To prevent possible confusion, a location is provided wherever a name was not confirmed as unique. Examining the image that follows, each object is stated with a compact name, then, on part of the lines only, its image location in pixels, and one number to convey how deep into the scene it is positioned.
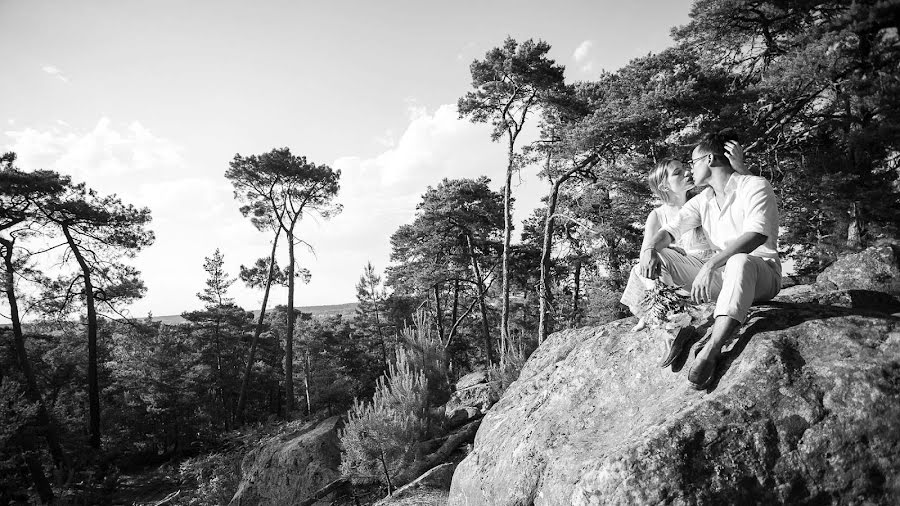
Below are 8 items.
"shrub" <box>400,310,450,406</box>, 11.67
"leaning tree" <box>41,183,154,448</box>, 13.62
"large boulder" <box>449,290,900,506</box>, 1.65
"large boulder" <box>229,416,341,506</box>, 10.07
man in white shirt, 2.03
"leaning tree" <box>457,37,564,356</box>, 13.64
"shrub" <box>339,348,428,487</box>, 7.88
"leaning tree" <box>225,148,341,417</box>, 18.42
